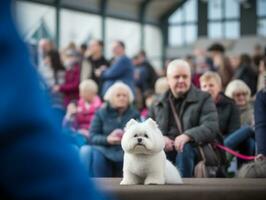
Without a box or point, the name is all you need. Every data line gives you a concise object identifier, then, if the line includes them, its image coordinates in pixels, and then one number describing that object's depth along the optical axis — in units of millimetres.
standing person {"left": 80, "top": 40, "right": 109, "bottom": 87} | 14153
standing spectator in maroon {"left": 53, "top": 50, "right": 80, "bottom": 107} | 13805
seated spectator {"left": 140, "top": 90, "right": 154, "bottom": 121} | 13597
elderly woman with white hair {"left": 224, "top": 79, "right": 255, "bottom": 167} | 9968
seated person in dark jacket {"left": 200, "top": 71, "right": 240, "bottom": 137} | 10171
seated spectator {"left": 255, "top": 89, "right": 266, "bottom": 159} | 7807
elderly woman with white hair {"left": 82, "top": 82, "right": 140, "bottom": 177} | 9835
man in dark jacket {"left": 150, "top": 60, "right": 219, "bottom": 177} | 8265
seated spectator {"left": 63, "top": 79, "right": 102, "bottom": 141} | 11974
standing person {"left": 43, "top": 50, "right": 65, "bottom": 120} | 13863
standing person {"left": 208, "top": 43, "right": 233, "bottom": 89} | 13454
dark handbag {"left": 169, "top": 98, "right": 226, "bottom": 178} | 8328
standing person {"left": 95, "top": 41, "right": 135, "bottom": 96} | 13133
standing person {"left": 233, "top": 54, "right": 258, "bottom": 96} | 14280
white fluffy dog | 6659
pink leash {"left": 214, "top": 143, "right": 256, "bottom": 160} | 8693
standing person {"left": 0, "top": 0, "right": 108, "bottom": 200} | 1077
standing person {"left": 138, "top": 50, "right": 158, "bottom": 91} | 16263
